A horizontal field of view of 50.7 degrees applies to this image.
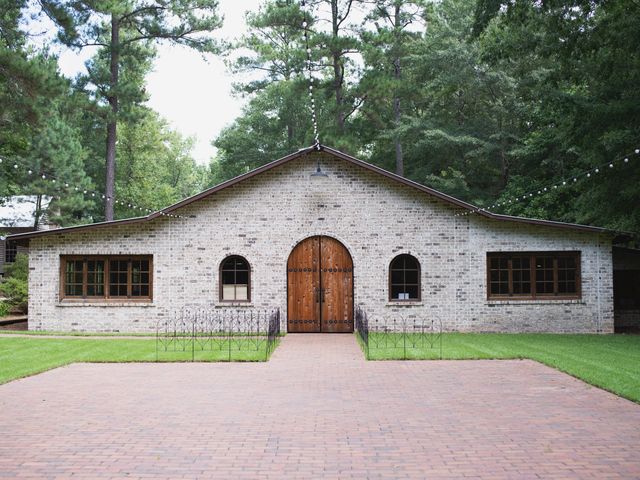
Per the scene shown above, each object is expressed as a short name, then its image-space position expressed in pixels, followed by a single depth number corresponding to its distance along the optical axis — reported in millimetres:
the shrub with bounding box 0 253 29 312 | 22922
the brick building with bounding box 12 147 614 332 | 18375
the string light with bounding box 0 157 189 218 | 30859
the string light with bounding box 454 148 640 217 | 16455
